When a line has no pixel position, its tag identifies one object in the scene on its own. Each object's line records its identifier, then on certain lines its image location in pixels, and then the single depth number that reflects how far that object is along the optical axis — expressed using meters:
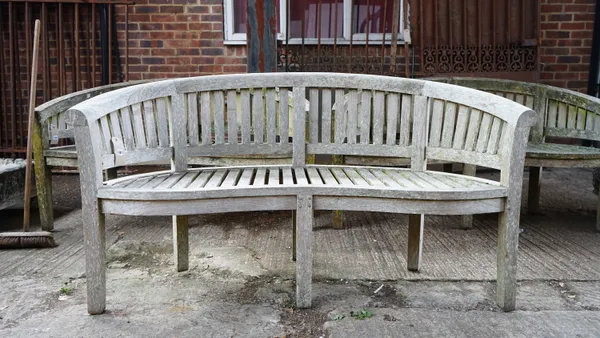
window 5.55
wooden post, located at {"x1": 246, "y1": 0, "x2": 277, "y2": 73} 3.82
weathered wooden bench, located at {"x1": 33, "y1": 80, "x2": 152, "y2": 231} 3.52
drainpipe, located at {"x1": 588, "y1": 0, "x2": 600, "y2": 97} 5.52
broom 3.13
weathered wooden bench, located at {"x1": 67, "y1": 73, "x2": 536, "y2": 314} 2.19
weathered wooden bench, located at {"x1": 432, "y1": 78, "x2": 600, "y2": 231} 3.40
